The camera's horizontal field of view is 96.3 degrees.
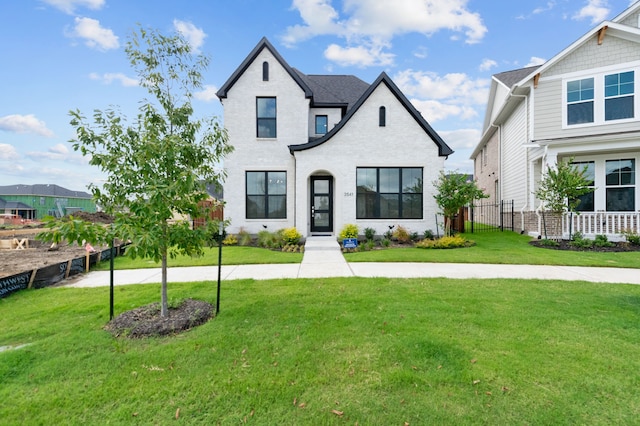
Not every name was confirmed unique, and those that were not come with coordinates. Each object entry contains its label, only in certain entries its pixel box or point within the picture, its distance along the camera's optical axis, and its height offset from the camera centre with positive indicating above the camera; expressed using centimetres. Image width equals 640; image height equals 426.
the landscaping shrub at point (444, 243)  1023 -114
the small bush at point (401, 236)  1143 -97
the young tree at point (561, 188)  1016 +85
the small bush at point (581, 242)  989 -109
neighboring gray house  1111 +372
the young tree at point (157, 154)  352 +78
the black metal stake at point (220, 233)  424 -32
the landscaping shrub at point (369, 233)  1159 -86
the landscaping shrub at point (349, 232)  1117 -79
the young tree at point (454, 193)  1054 +70
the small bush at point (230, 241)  1162 -117
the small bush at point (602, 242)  998 -109
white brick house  1174 +222
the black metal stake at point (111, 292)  398 -111
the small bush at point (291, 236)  1095 -92
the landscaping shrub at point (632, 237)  1008 -92
